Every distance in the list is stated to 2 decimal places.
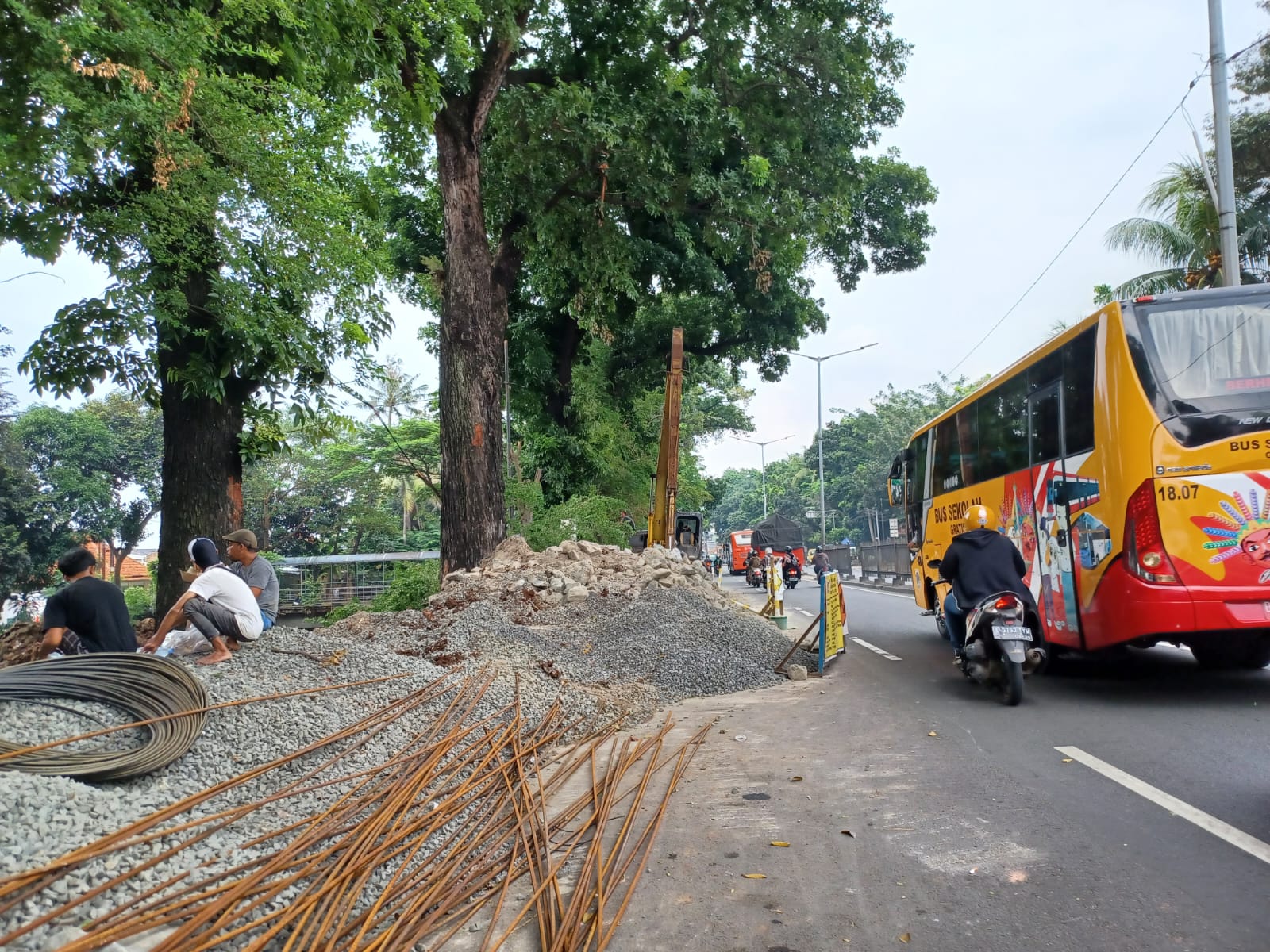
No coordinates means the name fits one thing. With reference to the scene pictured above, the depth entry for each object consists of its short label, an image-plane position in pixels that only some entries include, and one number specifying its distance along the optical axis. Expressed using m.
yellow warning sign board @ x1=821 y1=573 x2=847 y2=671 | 9.69
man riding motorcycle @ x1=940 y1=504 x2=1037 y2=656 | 7.52
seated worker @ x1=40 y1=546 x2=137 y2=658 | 6.61
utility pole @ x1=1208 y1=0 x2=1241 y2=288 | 12.22
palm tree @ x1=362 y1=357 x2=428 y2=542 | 43.78
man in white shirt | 6.39
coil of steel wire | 4.06
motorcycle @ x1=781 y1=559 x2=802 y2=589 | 29.23
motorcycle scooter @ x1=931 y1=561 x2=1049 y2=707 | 7.11
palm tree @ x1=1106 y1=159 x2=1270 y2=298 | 21.09
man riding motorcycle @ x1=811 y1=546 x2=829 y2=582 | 24.64
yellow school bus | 6.42
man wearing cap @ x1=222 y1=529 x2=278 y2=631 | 7.80
